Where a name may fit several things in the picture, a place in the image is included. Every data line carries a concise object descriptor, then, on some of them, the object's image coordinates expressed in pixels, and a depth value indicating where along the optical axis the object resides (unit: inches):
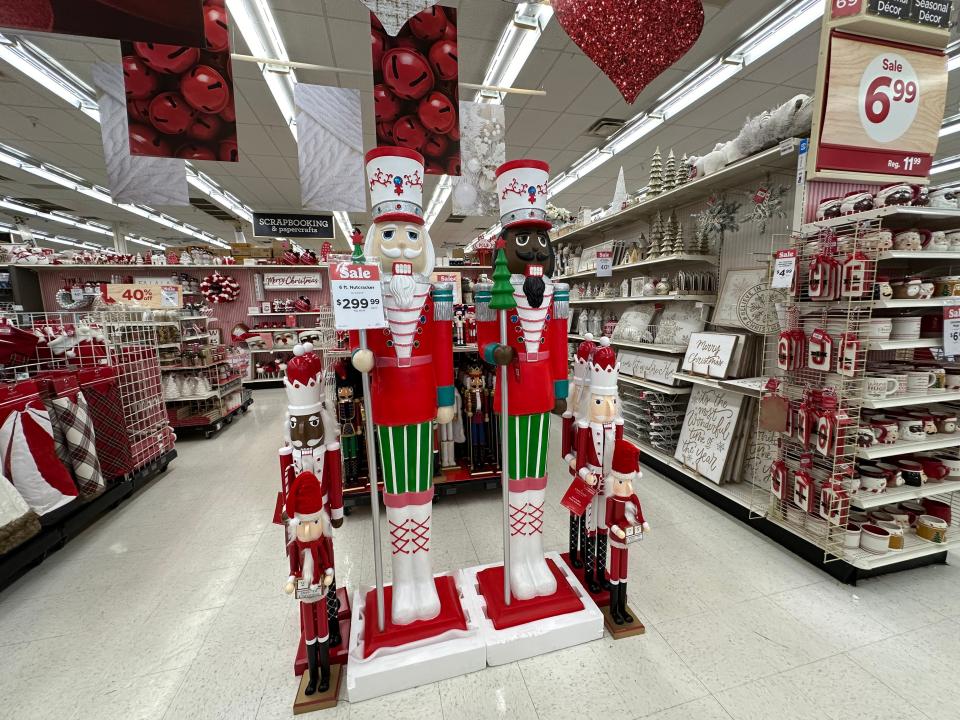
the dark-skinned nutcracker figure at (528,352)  66.8
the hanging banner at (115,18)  64.7
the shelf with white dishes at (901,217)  72.1
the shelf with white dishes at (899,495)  81.2
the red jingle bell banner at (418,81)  103.3
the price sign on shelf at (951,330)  78.2
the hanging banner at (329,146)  114.7
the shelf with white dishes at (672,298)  126.1
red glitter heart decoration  77.8
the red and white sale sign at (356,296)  51.1
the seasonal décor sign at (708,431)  117.5
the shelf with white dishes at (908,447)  79.5
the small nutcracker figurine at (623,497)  66.0
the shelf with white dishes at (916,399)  77.2
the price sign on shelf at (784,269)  85.6
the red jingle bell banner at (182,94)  99.0
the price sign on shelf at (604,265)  164.1
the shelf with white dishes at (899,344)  76.0
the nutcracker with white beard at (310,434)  59.4
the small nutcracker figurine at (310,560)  55.7
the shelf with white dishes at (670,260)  125.5
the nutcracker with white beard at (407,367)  61.4
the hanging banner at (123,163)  106.3
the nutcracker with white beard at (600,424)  70.2
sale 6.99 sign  81.0
